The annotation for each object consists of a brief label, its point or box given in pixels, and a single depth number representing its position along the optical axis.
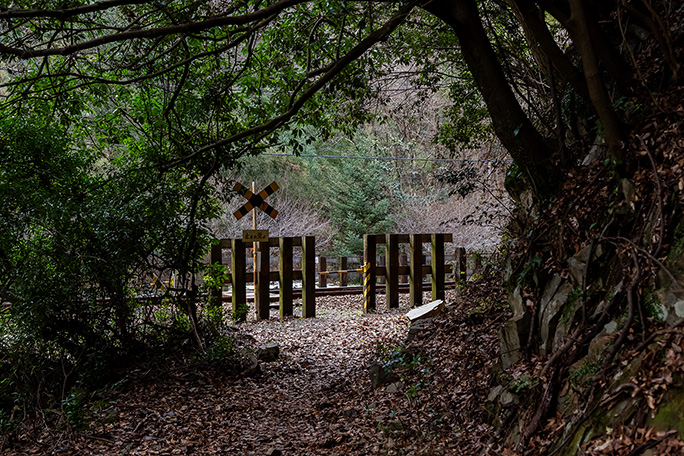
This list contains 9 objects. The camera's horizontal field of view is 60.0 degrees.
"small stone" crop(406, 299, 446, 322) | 8.50
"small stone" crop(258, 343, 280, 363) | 7.79
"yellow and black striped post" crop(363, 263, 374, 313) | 11.45
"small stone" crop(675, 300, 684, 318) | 3.01
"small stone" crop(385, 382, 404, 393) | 5.79
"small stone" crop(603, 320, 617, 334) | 3.42
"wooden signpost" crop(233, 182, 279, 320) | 10.98
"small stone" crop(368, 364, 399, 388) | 6.15
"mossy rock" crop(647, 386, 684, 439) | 2.59
